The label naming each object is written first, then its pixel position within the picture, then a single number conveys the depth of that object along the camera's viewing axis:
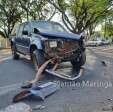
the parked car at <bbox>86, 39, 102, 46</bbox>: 21.43
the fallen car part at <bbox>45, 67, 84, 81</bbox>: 3.66
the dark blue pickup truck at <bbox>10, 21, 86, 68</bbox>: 4.02
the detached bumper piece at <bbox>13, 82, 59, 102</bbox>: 2.79
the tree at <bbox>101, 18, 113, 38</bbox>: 24.72
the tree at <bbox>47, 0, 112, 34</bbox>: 14.90
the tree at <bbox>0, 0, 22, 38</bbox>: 18.55
